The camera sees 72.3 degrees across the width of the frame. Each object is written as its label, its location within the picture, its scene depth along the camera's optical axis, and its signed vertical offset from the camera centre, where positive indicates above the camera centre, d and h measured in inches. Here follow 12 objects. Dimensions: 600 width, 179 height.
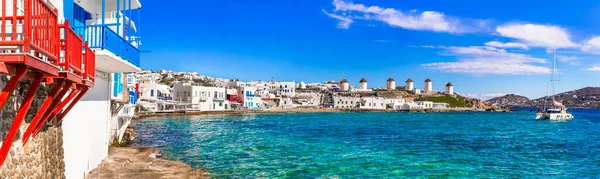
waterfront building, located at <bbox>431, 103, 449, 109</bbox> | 6531.5 -52.5
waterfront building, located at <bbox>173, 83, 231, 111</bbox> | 3762.3 +67.6
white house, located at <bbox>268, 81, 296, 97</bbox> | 6432.1 +250.0
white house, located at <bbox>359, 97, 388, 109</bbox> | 5802.2 +0.7
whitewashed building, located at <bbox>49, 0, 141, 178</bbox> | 400.2 +29.2
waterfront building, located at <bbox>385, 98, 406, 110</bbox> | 6025.1 -1.8
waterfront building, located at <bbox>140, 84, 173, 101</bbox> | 3474.4 +107.2
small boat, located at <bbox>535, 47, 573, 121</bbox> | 3329.2 -106.3
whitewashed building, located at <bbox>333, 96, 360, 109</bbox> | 5772.6 +16.2
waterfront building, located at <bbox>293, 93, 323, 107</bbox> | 5733.3 +64.1
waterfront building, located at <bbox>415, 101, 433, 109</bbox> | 6231.8 -19.2
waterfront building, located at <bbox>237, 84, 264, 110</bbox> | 4435.8 +52.8
